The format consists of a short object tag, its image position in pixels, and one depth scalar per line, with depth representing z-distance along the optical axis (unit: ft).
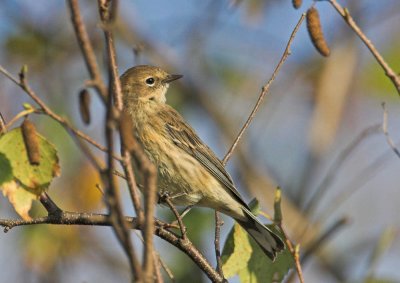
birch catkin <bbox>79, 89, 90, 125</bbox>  18.60
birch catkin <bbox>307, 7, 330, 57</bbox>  24.13
